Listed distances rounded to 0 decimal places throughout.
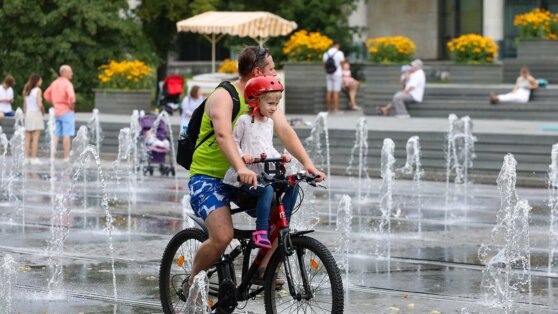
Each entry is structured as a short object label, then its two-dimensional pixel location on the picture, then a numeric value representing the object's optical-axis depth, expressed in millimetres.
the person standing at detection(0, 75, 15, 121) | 27734
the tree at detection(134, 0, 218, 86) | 40562
